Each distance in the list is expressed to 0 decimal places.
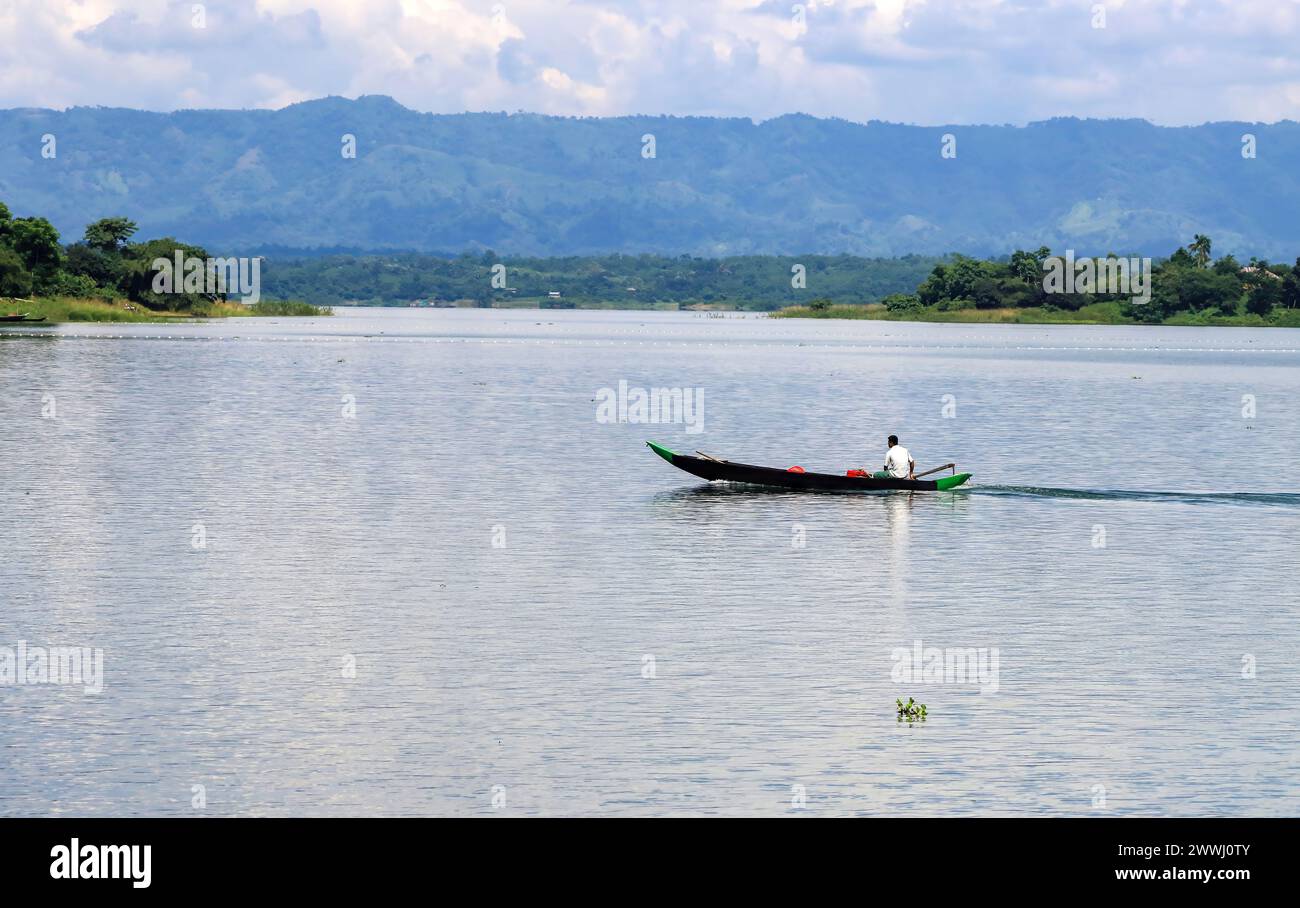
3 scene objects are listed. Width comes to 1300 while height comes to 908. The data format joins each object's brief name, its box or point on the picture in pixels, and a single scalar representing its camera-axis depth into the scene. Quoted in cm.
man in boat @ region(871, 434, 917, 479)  5653
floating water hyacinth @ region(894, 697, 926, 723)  2727
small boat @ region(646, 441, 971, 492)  5594
